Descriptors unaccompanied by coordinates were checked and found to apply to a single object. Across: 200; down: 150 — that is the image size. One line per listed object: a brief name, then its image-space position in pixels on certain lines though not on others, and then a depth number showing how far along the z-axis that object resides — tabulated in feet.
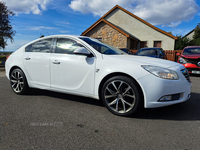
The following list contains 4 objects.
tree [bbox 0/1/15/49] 68.23
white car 8.66
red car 24.45
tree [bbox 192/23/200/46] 133.96
